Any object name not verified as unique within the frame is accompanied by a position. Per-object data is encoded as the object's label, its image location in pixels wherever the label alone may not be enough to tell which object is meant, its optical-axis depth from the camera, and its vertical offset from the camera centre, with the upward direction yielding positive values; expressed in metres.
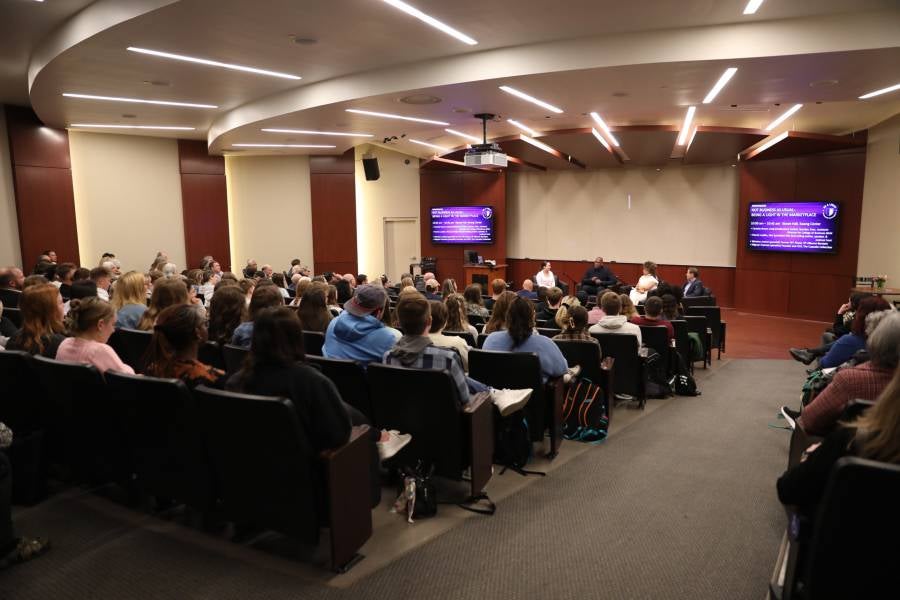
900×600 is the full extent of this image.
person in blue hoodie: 3.53 -0.62
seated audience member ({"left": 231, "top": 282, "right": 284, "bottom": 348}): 3.60 -0.50
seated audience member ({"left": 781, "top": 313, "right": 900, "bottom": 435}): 2.39 -0.65
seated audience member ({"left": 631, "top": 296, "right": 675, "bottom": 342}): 5.26 -0.85
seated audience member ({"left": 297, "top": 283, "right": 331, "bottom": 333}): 4.48 -0.63
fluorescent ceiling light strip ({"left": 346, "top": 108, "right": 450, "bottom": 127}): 8.02 +1.64
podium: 13.71 -1.09
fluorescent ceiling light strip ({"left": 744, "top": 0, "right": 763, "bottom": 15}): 4.71 +1.79
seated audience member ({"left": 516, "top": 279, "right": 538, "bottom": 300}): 8.08 -0.96
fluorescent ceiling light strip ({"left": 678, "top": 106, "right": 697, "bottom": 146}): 8.65 +1.61
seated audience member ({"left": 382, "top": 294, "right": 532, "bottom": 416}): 2.97 -0.63
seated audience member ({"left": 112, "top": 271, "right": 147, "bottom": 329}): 4.74 -0.48
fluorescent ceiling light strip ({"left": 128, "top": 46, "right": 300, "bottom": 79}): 5.63 +1.79
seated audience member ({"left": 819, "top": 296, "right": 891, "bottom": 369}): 3.89 -0.77
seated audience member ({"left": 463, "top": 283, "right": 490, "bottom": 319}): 5.80 -0.76
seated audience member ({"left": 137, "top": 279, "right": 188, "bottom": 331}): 3.89 -0.41
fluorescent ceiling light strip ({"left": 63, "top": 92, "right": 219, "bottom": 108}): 7.51 +1.80
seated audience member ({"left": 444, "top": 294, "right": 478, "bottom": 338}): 4.46 -0.66
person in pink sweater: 3.01 -0.56
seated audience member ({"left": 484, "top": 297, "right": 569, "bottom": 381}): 3.70 -0.73
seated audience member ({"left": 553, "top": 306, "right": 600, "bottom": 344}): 4.36 -0.75
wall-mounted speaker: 12.32 +1.31
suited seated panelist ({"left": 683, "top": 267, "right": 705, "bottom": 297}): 8.75 -0.91
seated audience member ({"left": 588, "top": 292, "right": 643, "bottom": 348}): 4.88 -0.79
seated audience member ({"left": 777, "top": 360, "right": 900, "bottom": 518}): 1.64 -0.66
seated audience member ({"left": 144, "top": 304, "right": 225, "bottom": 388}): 2.63 -0.53
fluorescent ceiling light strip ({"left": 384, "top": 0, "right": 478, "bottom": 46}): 4.77 +1.85
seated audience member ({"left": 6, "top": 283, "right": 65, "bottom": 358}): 3.25 -0.51
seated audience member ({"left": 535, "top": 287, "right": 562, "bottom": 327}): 6.01 -0.81
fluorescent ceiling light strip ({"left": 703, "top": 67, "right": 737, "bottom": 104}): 5.76 +1.52
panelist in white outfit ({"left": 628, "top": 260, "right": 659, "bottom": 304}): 8.41 -0.88
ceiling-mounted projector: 8.41 +1.05
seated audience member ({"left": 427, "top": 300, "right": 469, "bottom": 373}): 3.37 -0.64
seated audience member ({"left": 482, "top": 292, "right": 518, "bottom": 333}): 4.27 -0.62
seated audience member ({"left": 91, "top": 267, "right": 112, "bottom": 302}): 6.29 -0.49
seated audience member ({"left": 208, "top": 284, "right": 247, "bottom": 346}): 3.93 -0.55
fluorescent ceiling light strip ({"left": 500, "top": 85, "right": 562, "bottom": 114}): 6.65 +1.59
